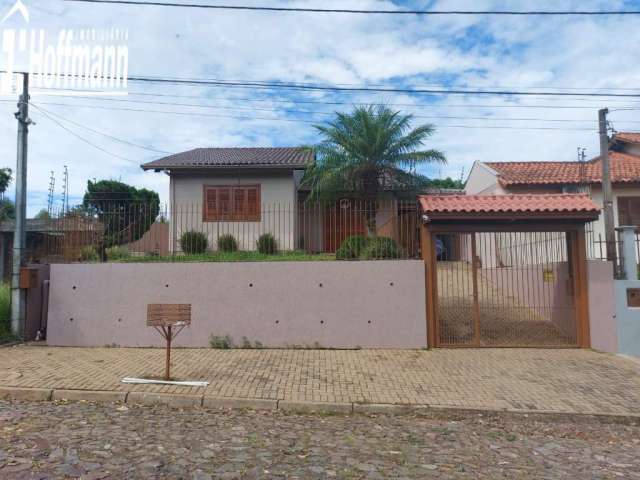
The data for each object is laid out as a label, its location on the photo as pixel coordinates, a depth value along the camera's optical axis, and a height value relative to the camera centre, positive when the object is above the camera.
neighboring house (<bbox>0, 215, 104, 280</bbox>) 9.76 +0.83
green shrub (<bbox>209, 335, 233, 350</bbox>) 8.94 -1.36
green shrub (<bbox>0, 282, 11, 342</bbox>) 9.20 -0.84
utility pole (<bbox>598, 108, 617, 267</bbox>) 8.64 +1.55
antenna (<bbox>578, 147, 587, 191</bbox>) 14.90 +3.08
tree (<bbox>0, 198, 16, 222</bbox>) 26.19 +4.30
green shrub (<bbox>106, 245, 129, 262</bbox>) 10.01 +0.48
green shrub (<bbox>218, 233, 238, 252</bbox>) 14.27 +0.97
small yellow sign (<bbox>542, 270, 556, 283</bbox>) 9.45 -0.14
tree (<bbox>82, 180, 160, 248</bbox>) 9.51 +1.23
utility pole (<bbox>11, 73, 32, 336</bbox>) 9.27 +1.33
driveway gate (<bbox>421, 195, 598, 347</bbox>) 8.73 -0.16
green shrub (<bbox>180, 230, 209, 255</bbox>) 10.52 +0.77
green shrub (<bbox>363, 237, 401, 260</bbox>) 9.28 +0.45
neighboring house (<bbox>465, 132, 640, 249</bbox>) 15.26 +3.21
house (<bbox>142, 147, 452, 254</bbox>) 14.45 +2.78
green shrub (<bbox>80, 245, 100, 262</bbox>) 9.76 +0.45
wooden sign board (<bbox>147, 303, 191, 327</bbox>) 6.65 -0.61
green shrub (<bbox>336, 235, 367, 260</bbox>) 9.56 +0.51
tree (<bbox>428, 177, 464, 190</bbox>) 34.42 +6.96
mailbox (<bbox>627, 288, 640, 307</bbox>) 8.24 -0.53
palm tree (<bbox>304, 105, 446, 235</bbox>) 13.94 +3.67
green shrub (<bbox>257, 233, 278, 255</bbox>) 12.20 +0.76
